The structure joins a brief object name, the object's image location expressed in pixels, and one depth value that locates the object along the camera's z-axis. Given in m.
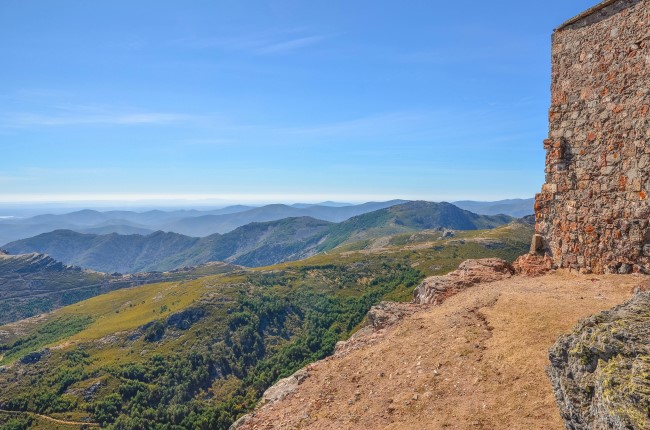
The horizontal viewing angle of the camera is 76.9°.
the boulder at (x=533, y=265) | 20.94
